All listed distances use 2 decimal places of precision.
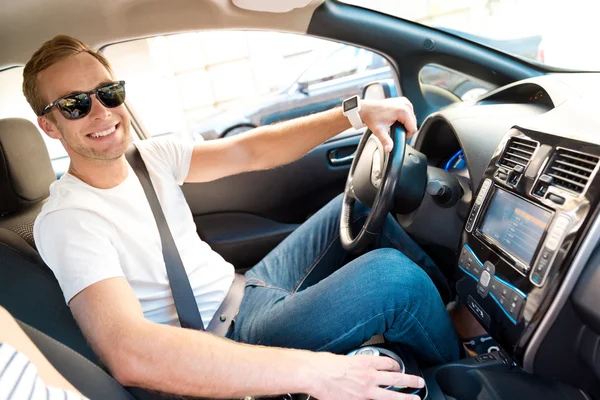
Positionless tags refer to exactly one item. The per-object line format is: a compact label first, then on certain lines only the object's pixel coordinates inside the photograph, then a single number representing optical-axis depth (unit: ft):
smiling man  3.31
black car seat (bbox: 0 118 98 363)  3.80
